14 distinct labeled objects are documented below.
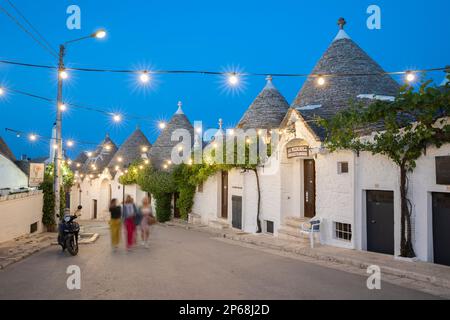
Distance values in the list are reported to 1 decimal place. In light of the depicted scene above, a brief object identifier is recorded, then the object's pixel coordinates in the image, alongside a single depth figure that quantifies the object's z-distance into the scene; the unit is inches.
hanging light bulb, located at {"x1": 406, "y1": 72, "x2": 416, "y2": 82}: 419.7
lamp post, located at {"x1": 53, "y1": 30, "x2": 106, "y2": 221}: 634.2
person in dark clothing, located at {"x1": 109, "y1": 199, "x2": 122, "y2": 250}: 493.7
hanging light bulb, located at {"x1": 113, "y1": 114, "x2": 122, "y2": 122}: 710.5
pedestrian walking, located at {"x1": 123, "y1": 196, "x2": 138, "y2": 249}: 494.3
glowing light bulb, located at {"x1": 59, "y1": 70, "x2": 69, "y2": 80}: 587.1
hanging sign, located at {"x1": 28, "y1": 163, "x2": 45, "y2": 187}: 675.4
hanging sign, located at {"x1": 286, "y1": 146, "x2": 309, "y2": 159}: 618.2
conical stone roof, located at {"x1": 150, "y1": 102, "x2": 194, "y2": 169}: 1215.3
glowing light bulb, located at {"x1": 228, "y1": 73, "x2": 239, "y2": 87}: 471.1
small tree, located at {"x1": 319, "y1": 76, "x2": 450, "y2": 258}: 374.3
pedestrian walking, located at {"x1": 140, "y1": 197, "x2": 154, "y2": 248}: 514.0
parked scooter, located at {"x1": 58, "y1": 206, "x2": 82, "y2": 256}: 456.8
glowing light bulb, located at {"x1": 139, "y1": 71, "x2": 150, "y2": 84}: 465.7
